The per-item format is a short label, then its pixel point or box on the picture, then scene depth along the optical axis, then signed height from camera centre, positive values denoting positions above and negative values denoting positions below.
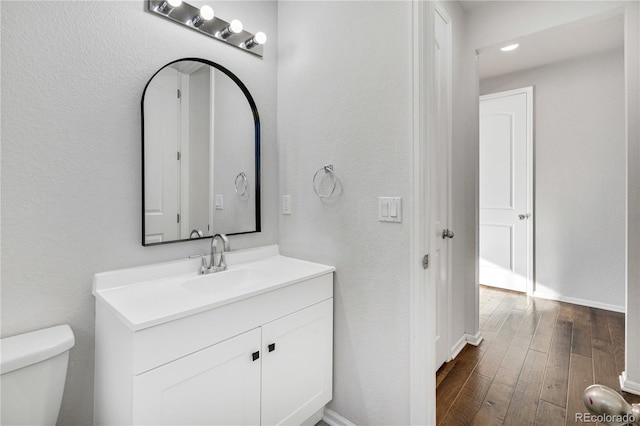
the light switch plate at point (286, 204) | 1.83 +0.05
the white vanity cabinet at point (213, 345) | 0.98 -0.48
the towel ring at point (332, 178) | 1.59 +0.18
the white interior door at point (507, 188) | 3.40 +0.27
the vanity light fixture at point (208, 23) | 1.39 +0.91
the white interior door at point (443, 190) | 2.04 +0.15
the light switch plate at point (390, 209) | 1.35 +0.02
